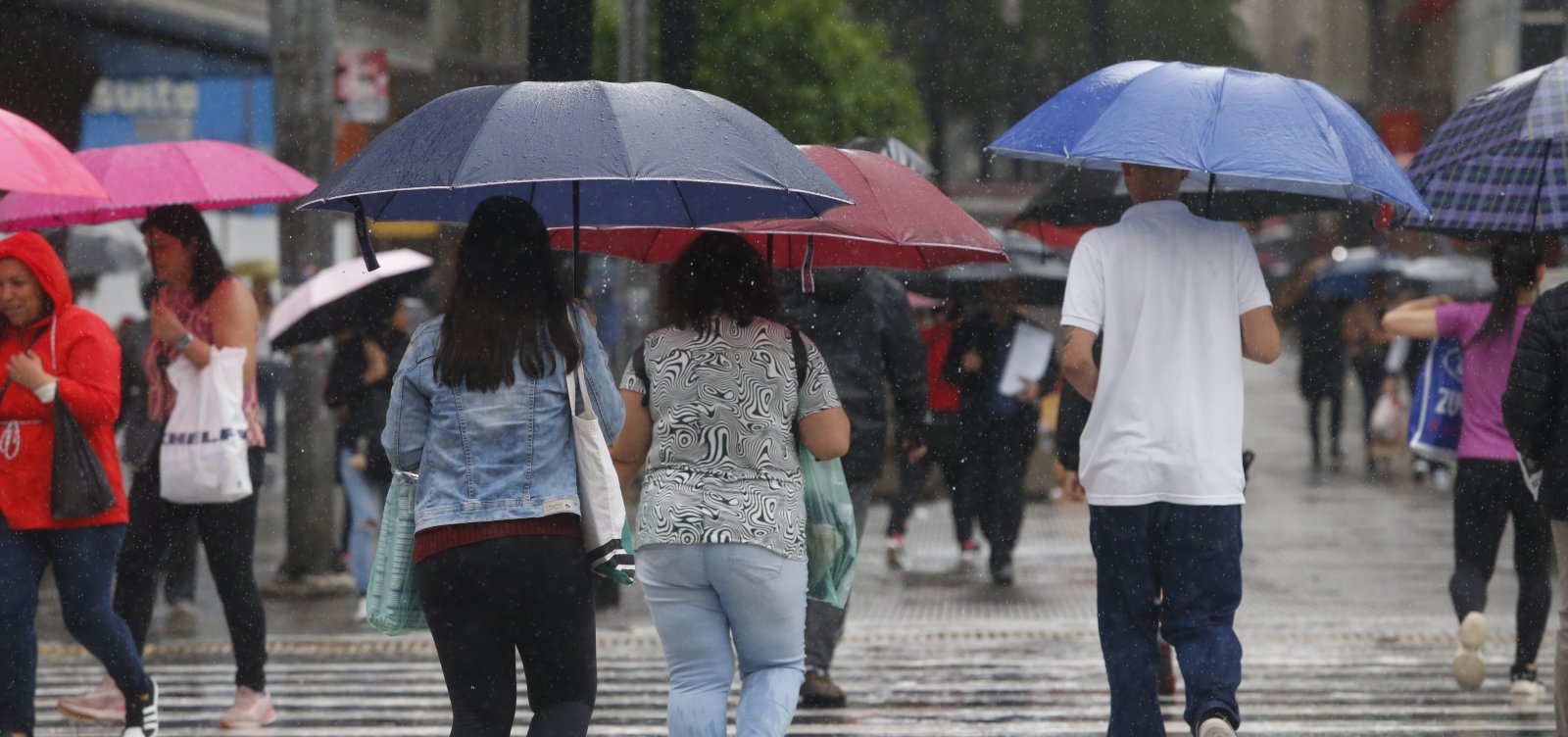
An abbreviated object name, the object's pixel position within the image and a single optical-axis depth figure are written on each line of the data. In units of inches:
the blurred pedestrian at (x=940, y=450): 1000.9
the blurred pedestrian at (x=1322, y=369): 1601.9
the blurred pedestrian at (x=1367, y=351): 1615.4
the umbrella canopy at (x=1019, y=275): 960.9
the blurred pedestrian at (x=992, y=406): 960.9
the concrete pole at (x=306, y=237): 888.3
